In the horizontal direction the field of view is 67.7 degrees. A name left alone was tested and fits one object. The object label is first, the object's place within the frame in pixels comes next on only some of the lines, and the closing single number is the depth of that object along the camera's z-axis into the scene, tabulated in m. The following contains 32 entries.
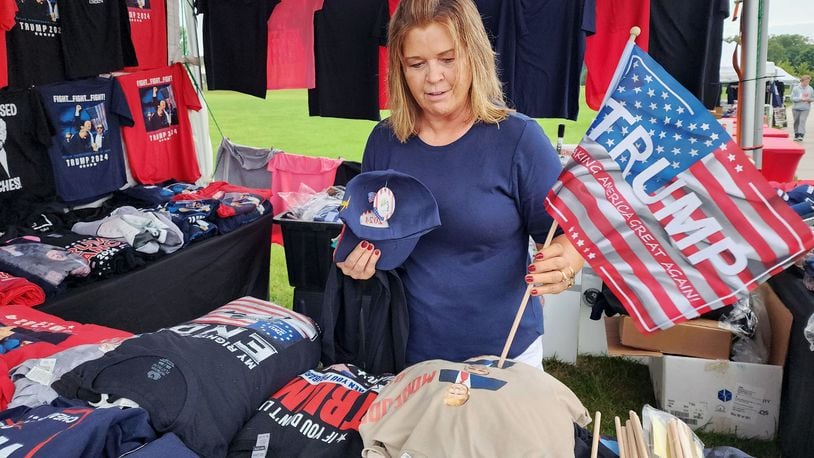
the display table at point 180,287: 3.03
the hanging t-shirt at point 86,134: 3.81
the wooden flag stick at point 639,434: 1.24
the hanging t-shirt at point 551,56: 3.92
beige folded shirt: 1.06
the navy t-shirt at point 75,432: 1.03
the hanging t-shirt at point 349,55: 4.40
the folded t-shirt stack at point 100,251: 3.13
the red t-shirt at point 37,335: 1.59
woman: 1.44
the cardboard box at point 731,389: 2.76
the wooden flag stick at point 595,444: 1.17
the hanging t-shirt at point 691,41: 3.73
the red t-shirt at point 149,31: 4.34
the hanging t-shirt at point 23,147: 3.50
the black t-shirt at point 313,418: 1.28
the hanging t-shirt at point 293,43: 4.71
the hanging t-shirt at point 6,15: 3.16
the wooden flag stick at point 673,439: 1.31
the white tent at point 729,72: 7.59
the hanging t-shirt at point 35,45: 3.48
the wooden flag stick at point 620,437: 1.27
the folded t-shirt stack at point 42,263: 2.84
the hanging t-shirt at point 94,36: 3.79
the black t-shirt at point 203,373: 1.23
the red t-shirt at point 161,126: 4.48
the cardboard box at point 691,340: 2.94
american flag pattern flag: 1.12
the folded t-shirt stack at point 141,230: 3.42
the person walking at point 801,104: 12.84
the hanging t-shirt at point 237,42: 4.74
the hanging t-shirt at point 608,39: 3.86
